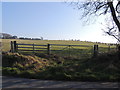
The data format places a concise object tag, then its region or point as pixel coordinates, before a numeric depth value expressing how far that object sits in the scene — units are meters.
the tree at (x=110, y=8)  7.69
